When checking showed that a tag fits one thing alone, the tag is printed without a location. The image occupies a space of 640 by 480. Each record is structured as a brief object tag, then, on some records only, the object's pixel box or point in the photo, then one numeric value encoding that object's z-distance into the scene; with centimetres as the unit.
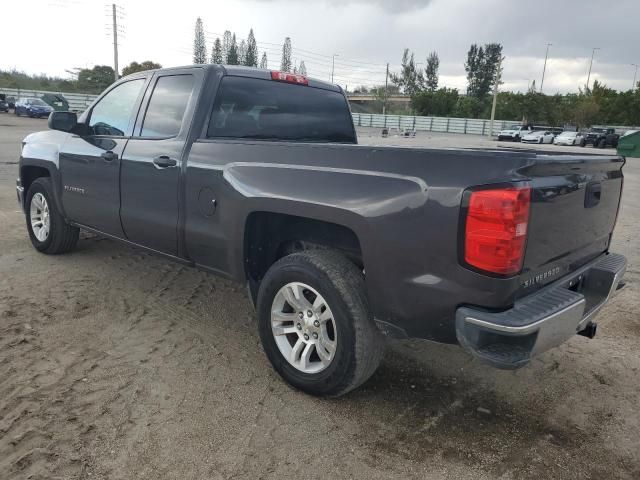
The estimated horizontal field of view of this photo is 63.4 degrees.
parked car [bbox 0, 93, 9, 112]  3899
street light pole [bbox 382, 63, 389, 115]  8606
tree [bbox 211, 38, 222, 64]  9212
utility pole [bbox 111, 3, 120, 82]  5688
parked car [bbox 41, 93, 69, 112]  3429
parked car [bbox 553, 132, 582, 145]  4209
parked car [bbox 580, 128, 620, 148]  3909
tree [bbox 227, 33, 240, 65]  9131
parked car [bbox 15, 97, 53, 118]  3481
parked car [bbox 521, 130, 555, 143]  4541
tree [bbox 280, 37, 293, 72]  10269
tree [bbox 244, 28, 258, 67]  9169
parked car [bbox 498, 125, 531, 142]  4894
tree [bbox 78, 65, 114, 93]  7116
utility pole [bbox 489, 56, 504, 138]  5699
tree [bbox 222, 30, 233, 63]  9238
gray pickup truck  231
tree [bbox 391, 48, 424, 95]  11734
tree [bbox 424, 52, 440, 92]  11450
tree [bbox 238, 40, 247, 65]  9231
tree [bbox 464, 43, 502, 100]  10425
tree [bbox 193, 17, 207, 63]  8938
